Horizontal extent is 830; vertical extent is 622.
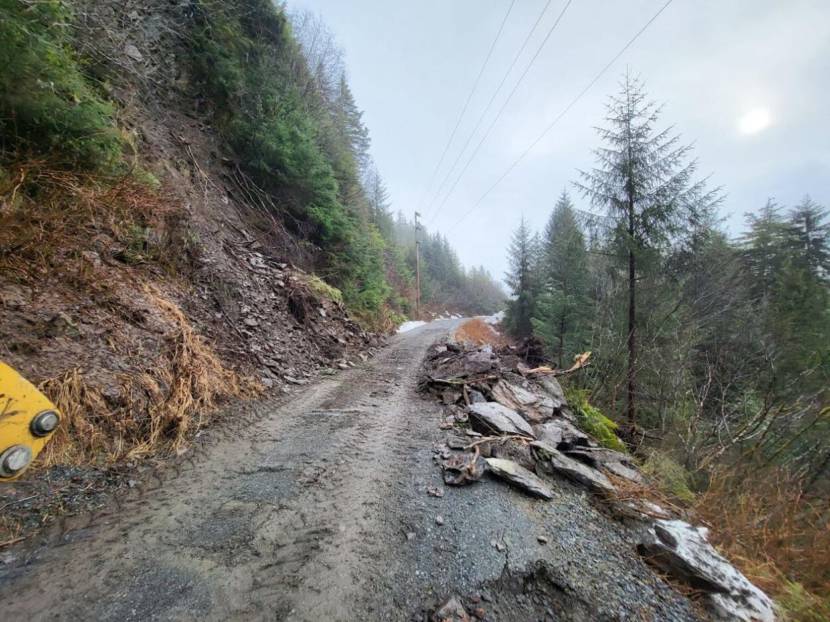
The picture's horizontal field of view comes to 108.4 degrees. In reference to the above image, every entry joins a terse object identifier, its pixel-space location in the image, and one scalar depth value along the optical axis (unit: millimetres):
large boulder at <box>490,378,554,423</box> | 4344
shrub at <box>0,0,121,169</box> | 2676
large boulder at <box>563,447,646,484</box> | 3357
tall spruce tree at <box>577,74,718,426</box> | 8359
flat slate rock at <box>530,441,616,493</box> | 2857
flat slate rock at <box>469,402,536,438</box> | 3468
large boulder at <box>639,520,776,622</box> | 1933
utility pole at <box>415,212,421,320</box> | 26062
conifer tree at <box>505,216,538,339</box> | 20531
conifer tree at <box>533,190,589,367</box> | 13336
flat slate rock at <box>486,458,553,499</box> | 2582
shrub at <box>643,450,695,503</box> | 3611
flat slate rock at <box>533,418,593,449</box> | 3660
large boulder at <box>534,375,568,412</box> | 5366
